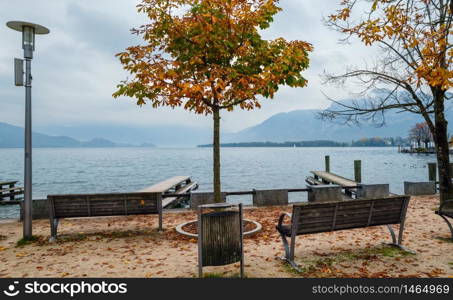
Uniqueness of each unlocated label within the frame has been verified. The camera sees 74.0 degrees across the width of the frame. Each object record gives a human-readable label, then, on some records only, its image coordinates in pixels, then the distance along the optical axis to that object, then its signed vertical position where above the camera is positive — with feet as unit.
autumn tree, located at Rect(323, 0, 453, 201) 19.69 +6.18
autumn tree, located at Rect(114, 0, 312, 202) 20.93 +7.77
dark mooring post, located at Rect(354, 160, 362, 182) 62.18 -2.96
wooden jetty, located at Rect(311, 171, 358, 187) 62.59 -5.52
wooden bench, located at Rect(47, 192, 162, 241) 21.67 -3.41
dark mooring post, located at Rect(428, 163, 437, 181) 48.61 -2.42
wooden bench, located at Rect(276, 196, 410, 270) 15.61 -3.33
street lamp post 21.24 +4.84
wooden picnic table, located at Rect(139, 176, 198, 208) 55.36 -7.32
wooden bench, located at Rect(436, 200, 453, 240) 18.92 -3.67
